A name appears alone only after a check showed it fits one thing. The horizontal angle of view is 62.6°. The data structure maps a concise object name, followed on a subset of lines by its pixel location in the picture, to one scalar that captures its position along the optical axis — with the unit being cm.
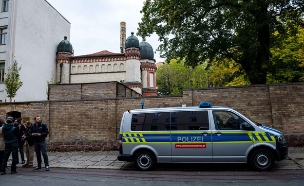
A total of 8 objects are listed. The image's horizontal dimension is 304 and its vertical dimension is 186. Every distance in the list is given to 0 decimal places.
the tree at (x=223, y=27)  1226
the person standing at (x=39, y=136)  919
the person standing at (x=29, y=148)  984
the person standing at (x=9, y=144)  866
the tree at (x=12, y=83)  2173
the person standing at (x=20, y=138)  1033
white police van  802
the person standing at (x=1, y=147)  881
